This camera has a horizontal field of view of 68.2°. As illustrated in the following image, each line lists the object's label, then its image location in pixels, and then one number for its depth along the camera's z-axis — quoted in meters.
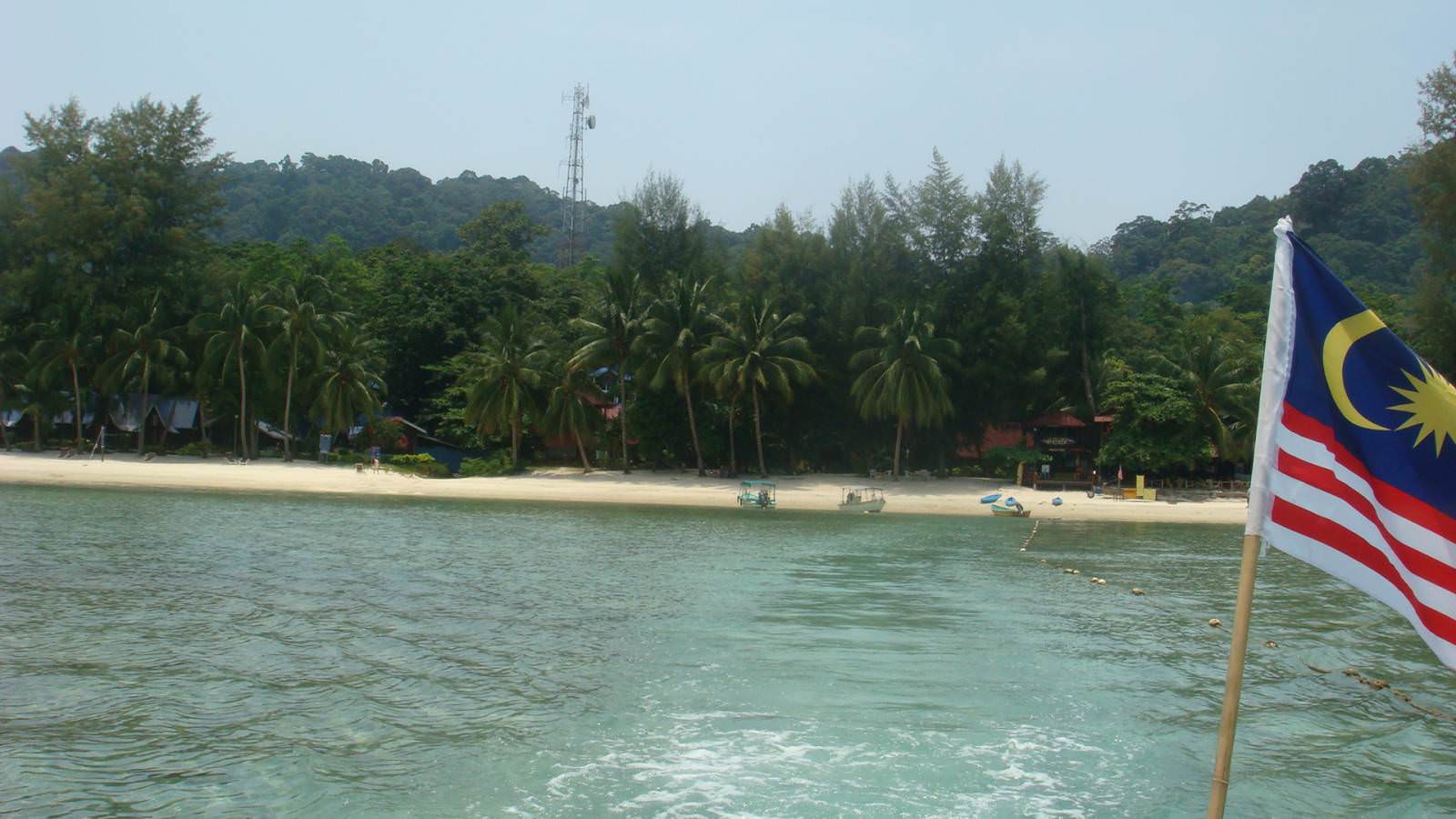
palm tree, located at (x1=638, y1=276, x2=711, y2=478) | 42.46
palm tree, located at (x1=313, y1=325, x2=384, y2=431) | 44.09
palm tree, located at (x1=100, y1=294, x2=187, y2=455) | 43.41
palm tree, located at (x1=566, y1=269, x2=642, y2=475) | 43.47
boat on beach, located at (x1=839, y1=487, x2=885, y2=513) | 37.31
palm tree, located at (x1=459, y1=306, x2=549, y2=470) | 42.88
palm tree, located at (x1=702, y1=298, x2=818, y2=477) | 41.53
